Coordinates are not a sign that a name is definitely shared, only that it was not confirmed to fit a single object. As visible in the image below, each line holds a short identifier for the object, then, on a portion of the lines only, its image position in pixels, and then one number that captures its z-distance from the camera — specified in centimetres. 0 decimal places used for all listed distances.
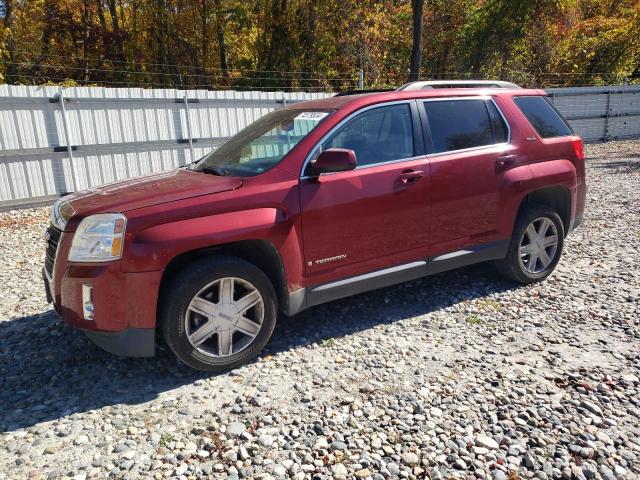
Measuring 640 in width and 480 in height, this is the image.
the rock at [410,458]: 254
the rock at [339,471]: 247
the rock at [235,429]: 281
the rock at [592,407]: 289
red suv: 312
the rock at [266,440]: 271
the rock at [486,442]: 264
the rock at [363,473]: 246
